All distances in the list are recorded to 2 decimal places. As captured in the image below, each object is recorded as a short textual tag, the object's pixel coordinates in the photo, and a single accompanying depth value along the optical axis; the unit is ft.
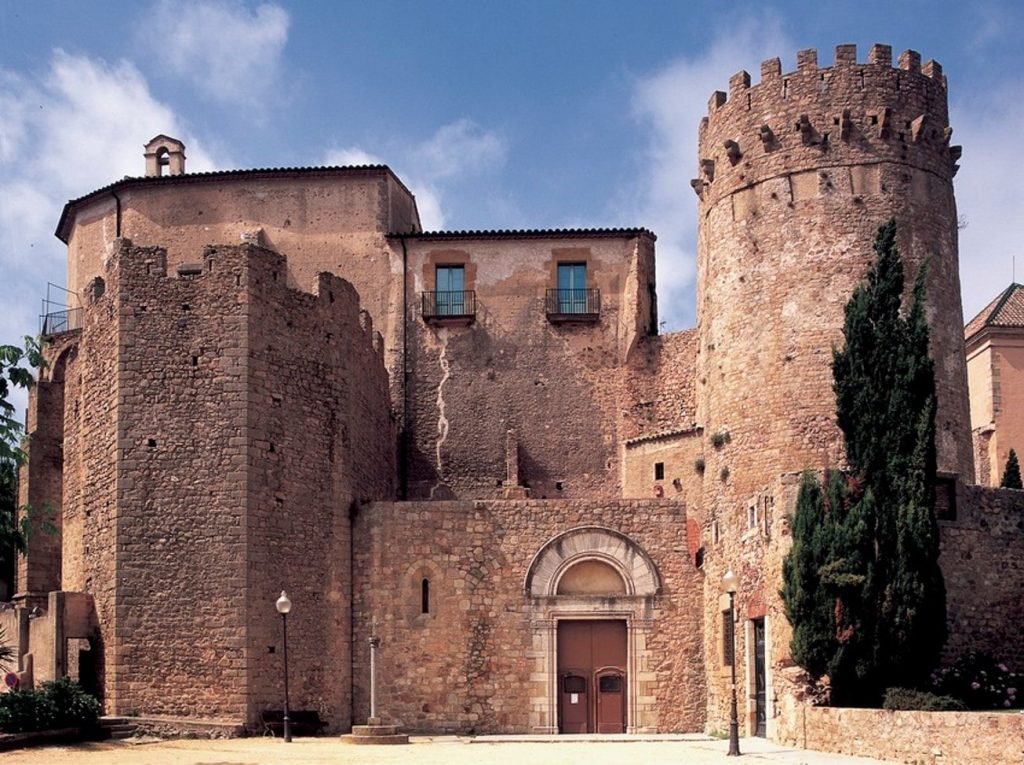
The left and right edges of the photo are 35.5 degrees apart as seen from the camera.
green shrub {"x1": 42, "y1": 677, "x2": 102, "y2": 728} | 89.61
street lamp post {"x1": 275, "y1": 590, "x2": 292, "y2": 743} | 95.05
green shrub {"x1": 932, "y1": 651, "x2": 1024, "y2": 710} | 88.74
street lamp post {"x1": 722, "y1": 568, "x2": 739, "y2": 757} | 83.10
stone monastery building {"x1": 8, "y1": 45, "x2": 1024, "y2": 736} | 97.71
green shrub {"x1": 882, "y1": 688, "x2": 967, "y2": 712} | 82.99
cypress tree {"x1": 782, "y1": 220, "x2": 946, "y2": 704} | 86.99
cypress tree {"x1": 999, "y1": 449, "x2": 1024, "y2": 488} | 123.95
